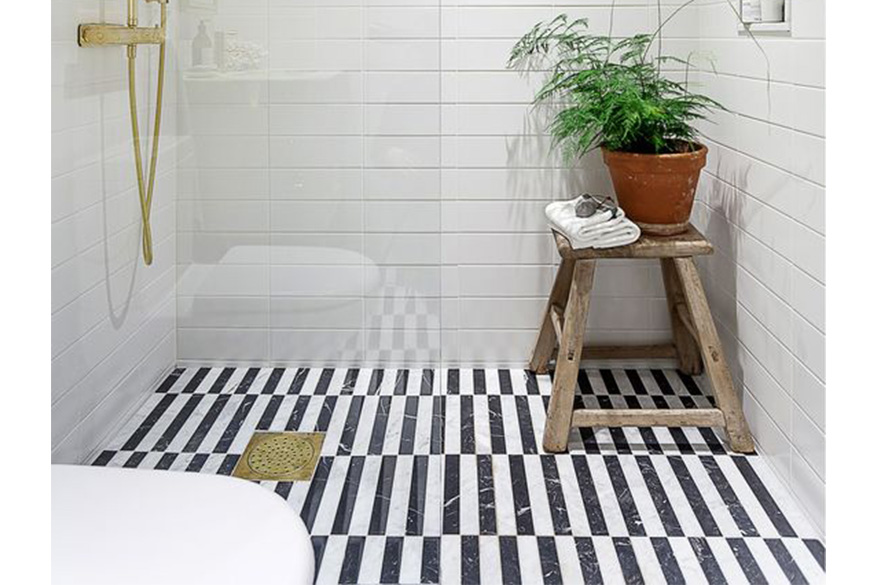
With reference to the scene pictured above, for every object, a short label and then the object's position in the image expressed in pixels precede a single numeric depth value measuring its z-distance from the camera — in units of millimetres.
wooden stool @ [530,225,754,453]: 2406
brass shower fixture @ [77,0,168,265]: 1687
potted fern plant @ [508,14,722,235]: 2453
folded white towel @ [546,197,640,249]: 2393
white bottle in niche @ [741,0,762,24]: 2309
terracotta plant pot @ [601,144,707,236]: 2443
